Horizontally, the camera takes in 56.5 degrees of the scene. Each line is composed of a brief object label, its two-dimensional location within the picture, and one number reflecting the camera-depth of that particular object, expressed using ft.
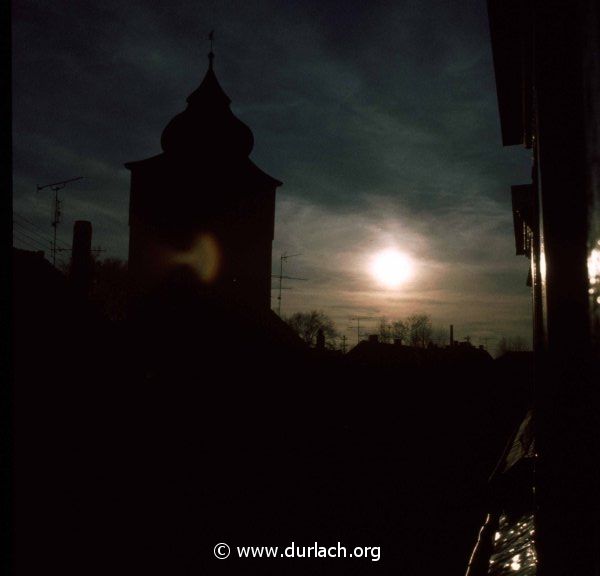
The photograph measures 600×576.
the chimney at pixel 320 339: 127.03
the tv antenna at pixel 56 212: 114.21
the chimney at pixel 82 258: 63.21
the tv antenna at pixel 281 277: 131.78
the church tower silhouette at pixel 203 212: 103.30
